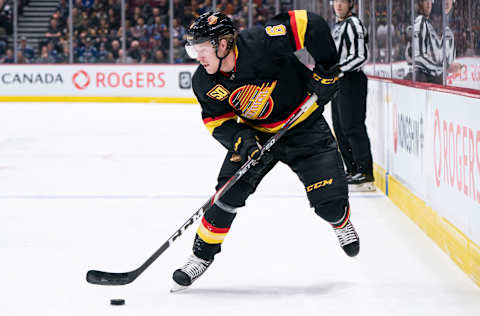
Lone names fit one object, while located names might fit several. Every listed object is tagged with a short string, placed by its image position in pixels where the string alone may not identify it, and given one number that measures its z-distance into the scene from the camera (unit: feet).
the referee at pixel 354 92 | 32.63
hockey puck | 18.25
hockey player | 18.74
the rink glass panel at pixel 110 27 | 87.71
